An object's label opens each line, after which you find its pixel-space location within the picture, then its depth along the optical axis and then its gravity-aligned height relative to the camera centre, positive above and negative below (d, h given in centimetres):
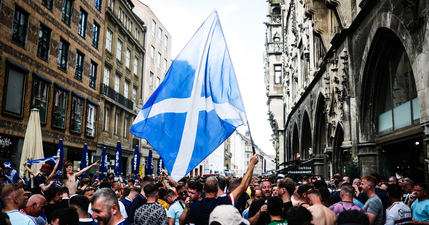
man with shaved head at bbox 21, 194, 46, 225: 494 -62
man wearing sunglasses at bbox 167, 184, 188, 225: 635 -84
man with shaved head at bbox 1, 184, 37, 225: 446 -54
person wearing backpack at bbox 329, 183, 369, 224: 563 -57
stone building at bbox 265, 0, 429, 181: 991 +290
